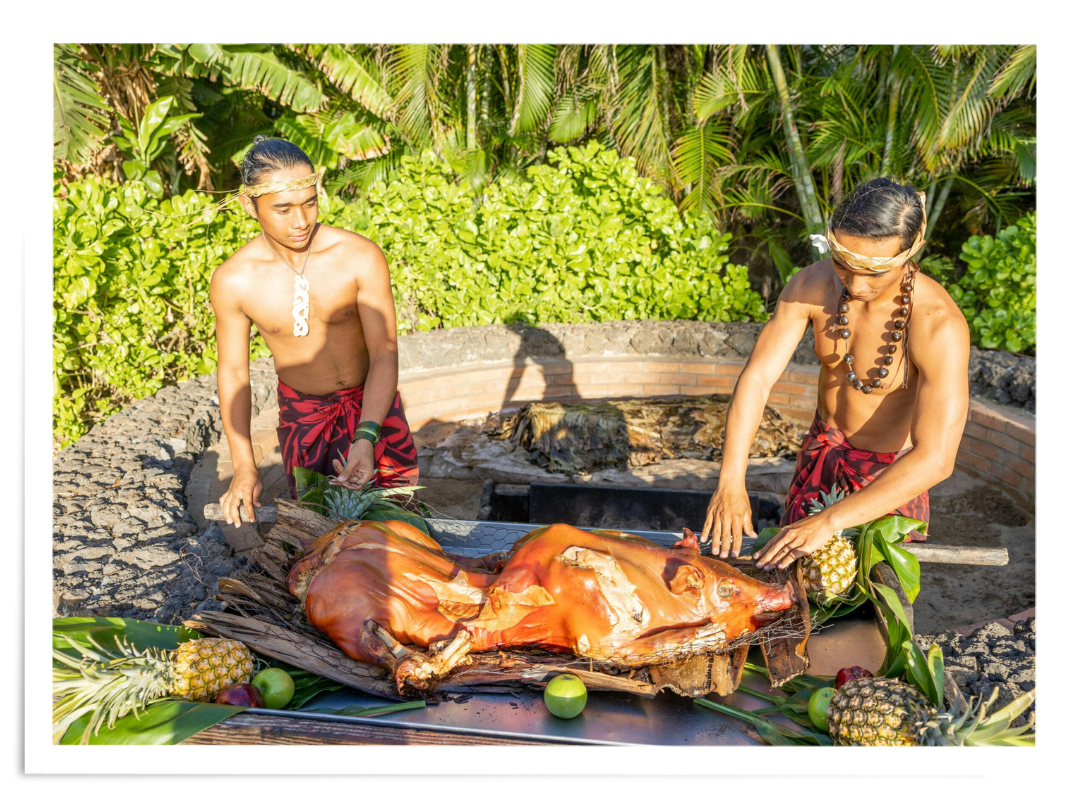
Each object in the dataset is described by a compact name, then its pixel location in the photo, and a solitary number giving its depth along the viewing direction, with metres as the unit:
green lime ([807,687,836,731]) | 2.48
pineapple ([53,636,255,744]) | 2.36
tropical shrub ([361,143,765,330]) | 7.14
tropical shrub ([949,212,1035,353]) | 6.13
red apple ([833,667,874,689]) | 2.60
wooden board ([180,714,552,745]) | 2.30
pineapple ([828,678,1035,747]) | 2.19
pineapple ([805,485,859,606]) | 2.94
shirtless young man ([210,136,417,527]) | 3.27
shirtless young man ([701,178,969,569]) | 2.68
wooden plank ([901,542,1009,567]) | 2.91
